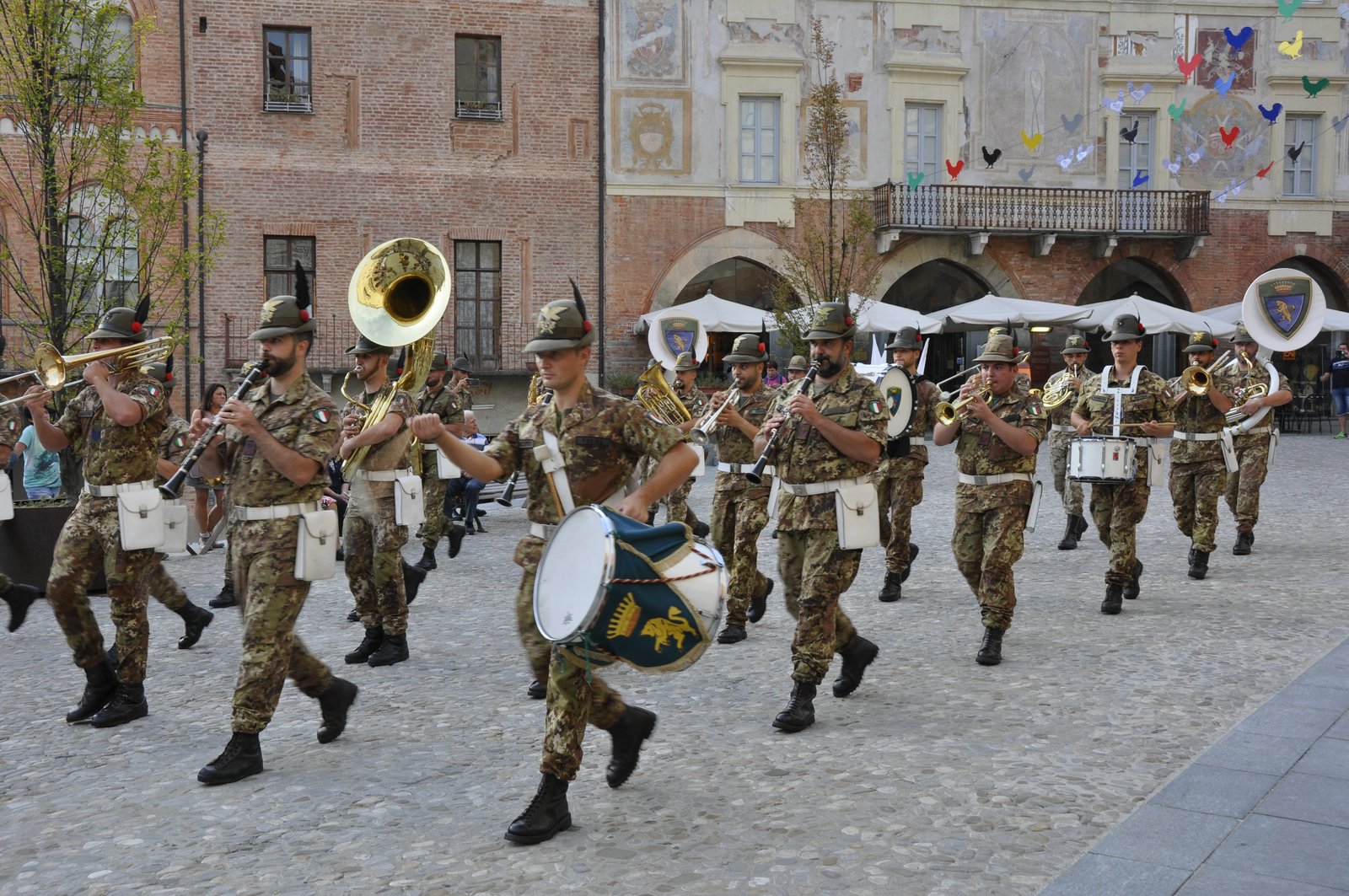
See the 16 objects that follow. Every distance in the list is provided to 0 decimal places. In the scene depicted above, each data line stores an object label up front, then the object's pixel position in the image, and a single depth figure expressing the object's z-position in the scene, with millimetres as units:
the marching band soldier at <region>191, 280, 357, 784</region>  5656
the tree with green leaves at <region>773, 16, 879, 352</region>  24953
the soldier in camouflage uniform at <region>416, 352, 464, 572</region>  12070
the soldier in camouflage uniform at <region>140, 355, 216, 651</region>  8219
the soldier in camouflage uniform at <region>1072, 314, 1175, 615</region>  9422
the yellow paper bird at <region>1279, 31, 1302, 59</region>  23584
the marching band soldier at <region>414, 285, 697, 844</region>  5023
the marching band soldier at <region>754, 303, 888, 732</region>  6449
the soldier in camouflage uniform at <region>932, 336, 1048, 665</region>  7824
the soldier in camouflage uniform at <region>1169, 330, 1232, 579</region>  10852
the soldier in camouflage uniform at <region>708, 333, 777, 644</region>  8758
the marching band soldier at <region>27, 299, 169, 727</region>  6684
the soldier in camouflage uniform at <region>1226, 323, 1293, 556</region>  11984
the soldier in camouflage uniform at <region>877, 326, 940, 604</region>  10422
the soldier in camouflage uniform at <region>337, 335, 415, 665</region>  8125
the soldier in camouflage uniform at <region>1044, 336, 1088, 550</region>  12789
